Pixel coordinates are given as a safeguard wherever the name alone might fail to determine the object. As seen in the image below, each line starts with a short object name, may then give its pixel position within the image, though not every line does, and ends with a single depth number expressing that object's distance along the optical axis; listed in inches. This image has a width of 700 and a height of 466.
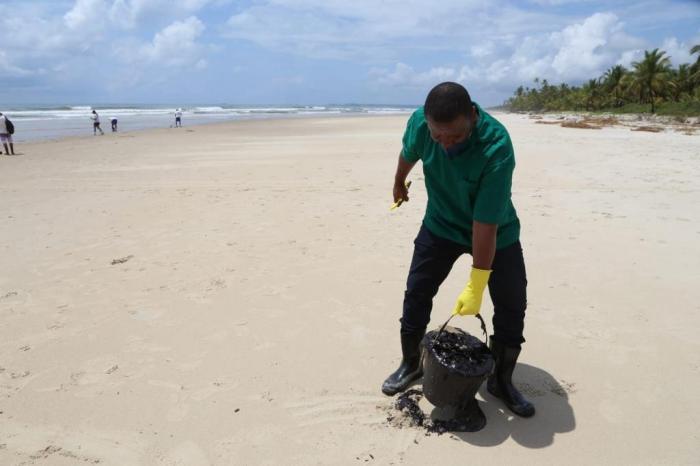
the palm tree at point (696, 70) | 1756.4
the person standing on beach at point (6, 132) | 559.0
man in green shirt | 81.8
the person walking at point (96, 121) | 898.7
